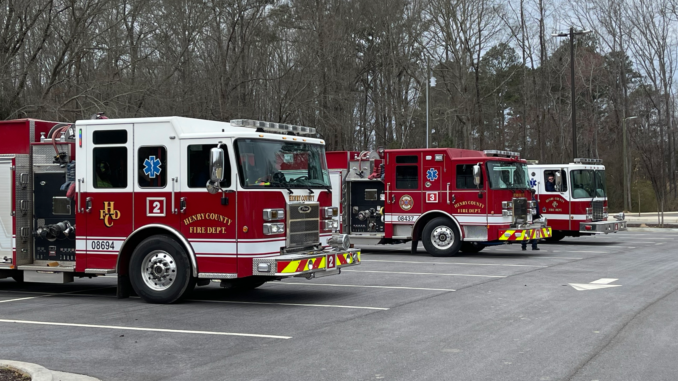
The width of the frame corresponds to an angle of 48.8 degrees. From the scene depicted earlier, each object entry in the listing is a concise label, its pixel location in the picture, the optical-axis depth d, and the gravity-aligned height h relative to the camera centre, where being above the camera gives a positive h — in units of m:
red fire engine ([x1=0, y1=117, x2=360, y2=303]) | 10.62 +0.06
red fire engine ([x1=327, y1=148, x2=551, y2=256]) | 18.78 +0.15
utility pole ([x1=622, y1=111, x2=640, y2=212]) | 41.26 +1.01
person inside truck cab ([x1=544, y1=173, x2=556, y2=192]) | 23.78 +0.61
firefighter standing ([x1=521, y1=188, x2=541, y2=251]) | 19.73 -0.39
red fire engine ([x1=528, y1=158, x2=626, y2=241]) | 23.47 +0.15
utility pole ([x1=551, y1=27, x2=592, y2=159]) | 32.25 +4.13
